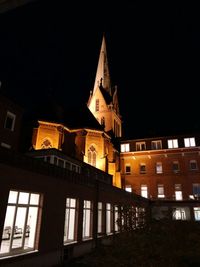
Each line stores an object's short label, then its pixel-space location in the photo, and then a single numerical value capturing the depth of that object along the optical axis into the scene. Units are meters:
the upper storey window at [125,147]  48.28
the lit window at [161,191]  43.69
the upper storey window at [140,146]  47.13
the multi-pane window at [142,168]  46.28
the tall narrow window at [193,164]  43.38
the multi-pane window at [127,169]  47.27
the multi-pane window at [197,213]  37.66
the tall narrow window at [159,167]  45.22
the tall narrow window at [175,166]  44.31
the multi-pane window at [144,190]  44.72
